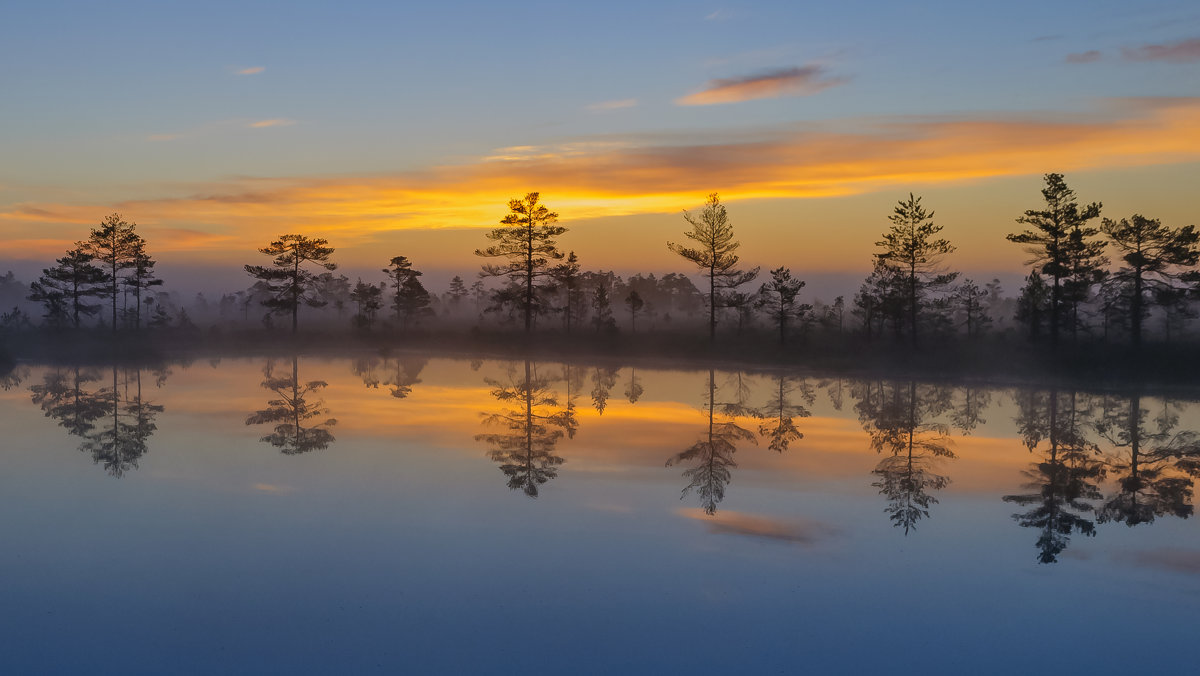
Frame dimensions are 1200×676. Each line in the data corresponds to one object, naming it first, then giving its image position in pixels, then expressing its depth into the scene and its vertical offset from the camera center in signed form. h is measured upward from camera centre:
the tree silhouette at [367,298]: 89.88 +1.46
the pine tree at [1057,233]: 50.06 +4.94
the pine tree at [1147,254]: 50.31 +3.78
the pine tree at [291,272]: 80.06 +3.62
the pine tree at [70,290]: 71.69 +1.63
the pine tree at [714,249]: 61.50 +4.72
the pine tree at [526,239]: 67.81 +5.84
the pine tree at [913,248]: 54.66 +4.37
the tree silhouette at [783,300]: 60.94 +1.05
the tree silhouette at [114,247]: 72.00 +5.27
